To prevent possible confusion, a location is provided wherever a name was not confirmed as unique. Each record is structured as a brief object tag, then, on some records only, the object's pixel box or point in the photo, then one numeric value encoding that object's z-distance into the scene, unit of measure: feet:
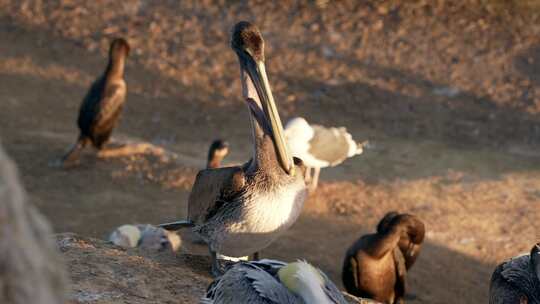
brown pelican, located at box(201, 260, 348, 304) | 29.30
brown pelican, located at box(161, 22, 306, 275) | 38.01
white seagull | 66.85
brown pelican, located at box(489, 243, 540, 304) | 36.11
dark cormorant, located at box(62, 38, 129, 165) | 71.41
